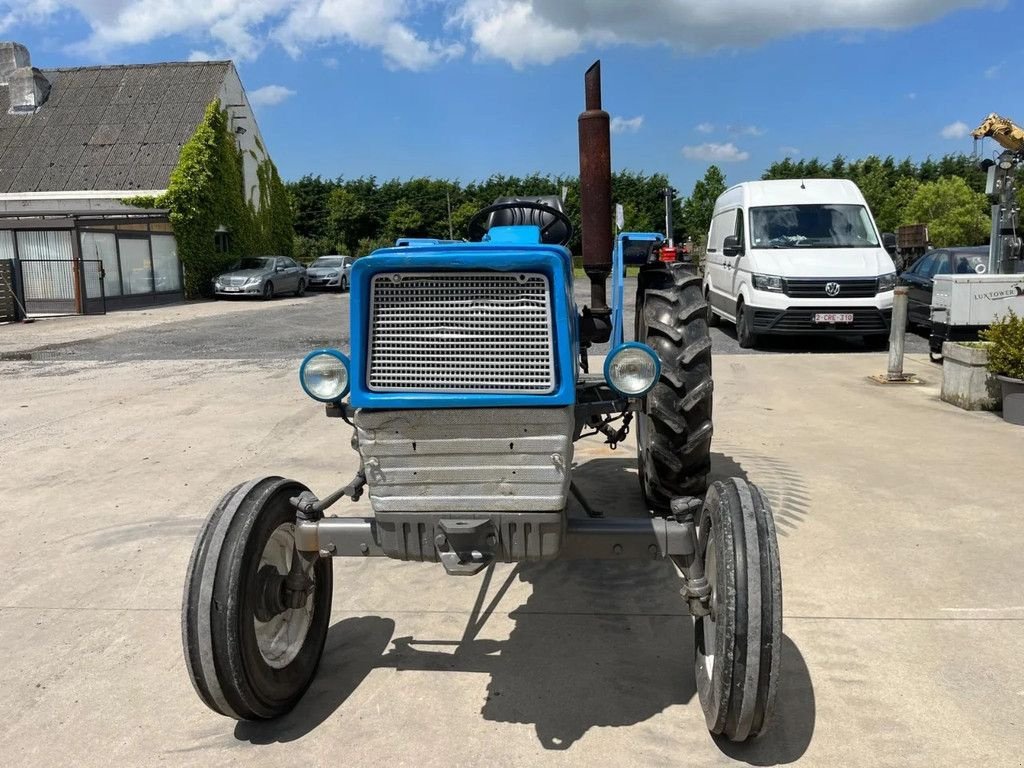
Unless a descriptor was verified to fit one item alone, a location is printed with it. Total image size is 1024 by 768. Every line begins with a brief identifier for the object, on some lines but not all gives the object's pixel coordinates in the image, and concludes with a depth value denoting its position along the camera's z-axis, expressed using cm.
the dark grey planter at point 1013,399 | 697
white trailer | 911
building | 2106
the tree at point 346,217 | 4466
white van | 1145
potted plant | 698
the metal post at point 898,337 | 905
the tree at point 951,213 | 3841
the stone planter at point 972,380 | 749
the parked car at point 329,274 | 2920
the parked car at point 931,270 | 1219
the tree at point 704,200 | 4556
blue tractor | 257
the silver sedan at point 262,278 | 2456
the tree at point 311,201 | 4828
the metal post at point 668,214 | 1241
